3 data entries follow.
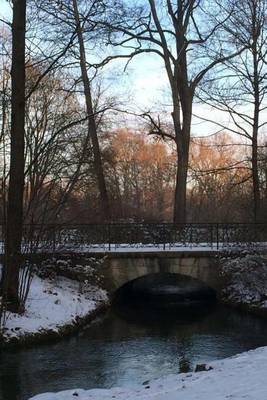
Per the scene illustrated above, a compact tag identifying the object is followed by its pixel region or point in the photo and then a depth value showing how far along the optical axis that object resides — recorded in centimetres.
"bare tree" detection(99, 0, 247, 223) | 2724
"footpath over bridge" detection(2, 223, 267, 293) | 1978
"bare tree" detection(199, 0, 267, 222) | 2528
